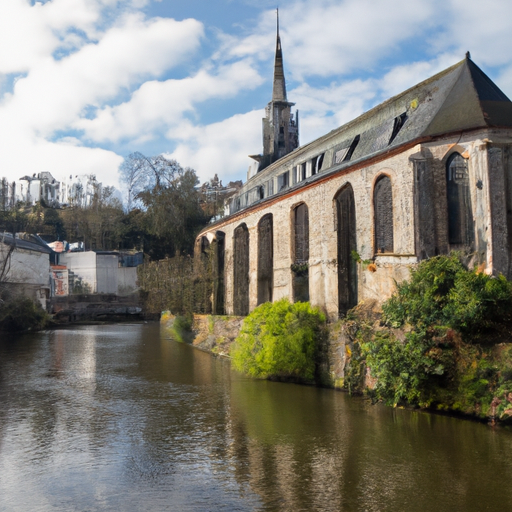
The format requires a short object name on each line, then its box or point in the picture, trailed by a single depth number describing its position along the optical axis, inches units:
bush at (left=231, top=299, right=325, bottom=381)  642.8
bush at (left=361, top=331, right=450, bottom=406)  466.6
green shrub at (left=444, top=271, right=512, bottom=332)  470.3
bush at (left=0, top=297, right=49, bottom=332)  1386.6
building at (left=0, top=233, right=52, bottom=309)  1491.1
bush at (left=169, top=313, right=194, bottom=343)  1237.6
